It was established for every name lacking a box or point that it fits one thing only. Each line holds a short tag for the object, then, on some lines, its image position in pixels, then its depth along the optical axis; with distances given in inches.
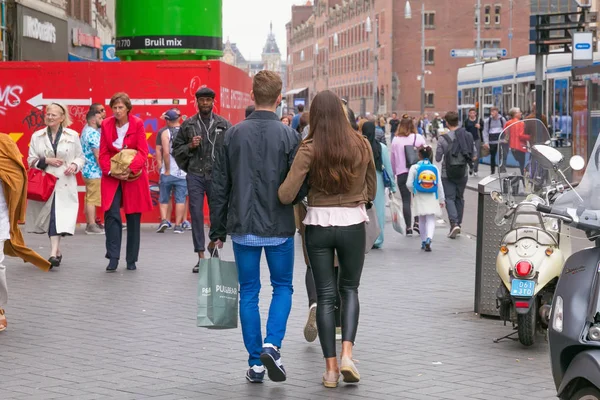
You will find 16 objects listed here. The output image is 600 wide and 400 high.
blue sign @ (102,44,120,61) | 1114.1
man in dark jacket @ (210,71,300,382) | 275.1
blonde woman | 489.7
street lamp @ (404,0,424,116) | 3740.7
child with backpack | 576.7
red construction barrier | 684.7
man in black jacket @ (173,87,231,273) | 470.0
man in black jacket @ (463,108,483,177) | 1215.9
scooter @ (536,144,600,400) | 190.9
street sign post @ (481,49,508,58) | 1855.3
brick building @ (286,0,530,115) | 4160.9
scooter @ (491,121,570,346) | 314.5
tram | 1261.0
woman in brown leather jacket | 271.0
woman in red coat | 476.7
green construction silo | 621.3
